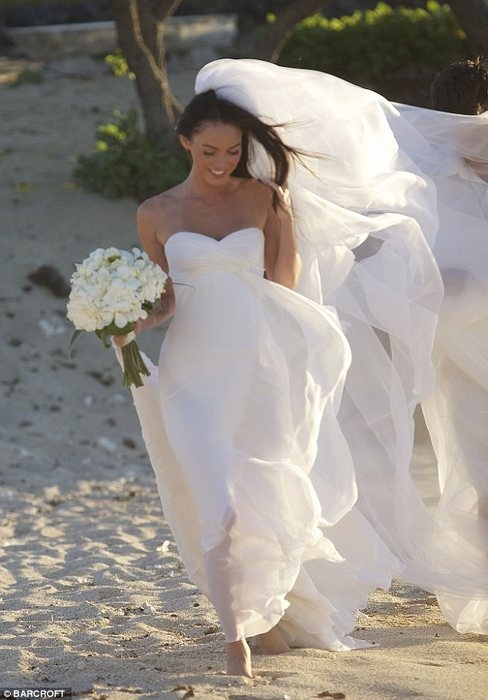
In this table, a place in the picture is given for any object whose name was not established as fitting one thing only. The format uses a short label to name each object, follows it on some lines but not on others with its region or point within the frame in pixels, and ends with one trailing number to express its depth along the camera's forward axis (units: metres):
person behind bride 10.68
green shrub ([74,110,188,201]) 25.48
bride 9.11
